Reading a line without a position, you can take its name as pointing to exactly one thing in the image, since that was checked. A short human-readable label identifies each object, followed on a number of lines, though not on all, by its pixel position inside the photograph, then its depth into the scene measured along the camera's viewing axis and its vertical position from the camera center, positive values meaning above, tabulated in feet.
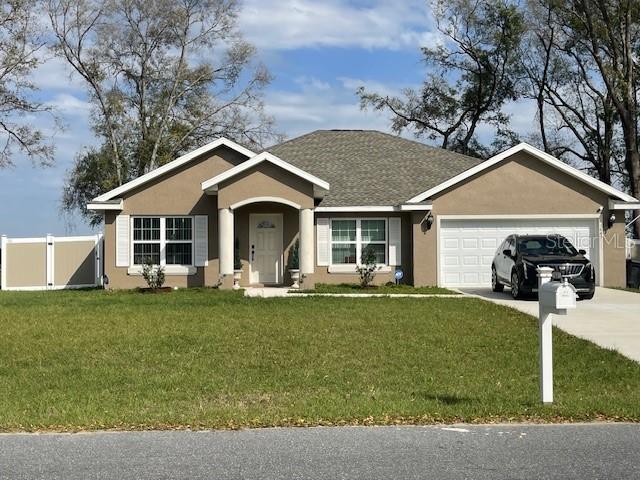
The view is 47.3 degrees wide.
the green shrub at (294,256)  77.20 +0.12
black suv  60.23 -0.66
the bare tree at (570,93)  130.52 +29.85
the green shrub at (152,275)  72.79 -1.67
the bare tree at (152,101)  133.28 +29.67
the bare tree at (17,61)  111.24 +30.58
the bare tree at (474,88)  136.36 +33.24
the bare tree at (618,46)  112.57 +33.59
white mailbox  24.17 -1.44
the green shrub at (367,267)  74.90 -1.10
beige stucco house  77.20 +3.52
